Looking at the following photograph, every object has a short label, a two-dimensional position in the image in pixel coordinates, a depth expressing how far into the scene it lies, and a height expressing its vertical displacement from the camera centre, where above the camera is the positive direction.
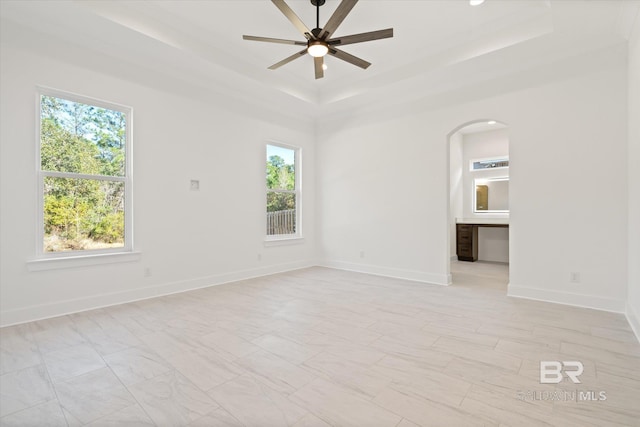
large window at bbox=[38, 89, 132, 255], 3.29 +0.46
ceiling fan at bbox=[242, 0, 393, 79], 2.60 +1.74
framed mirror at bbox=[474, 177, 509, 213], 6.89 +0.39
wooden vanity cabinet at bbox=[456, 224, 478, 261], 6.93 -0.70
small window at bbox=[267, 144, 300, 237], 5.70 +0.42
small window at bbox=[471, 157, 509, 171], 6.86 +1.13
